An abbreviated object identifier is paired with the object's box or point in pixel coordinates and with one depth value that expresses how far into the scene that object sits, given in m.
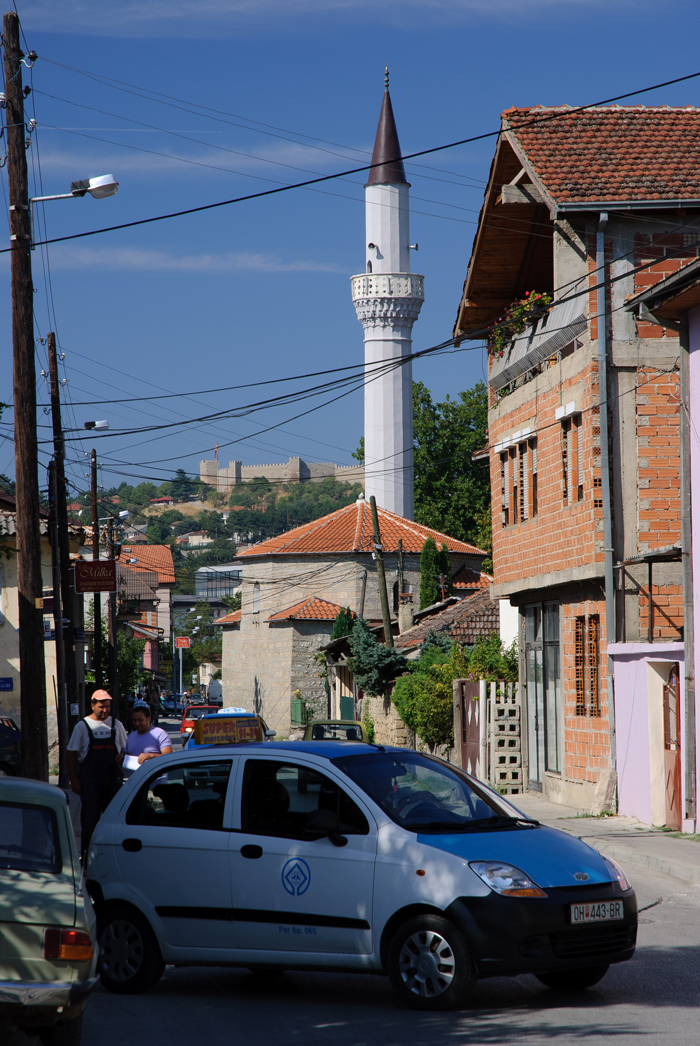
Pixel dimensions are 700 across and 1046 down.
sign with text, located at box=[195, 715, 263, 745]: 25.19
